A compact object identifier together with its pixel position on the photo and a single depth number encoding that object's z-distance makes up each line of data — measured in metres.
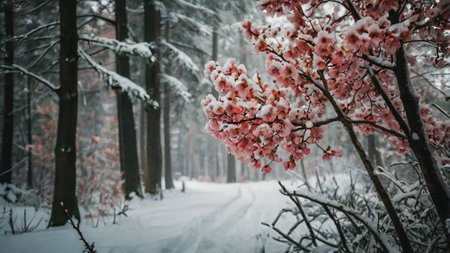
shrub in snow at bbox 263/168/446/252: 1.65
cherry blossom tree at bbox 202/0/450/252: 1.52
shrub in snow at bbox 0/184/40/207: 6.10
